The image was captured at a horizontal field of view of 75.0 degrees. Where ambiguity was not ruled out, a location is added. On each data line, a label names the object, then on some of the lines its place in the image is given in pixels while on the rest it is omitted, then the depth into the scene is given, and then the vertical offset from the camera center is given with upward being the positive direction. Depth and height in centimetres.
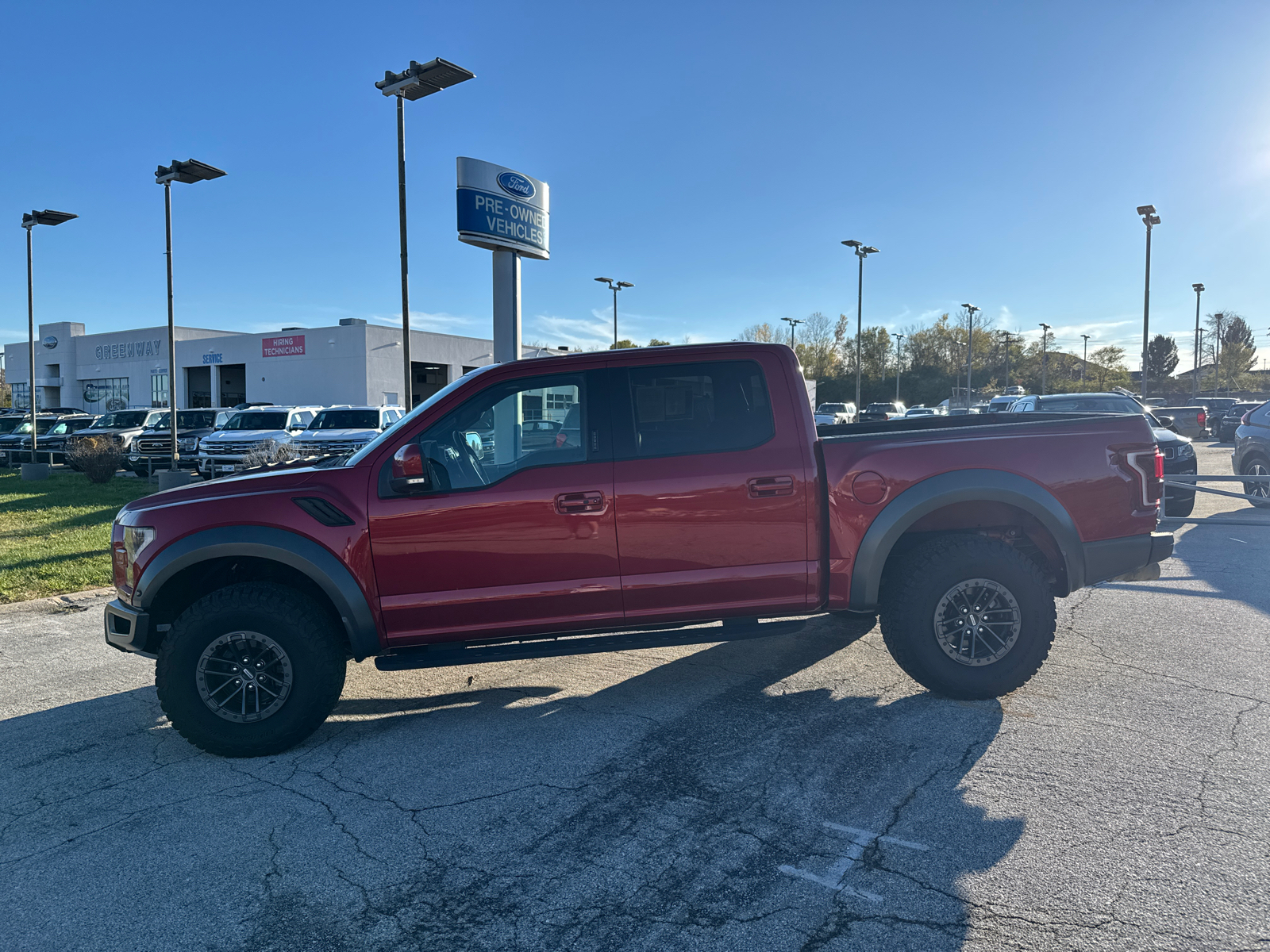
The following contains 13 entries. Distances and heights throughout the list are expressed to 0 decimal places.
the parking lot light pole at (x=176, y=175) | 1603 +506
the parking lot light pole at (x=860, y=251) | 3988 +881
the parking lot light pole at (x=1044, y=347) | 8219 +911
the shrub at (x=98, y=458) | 1833 -62
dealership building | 4572 +410
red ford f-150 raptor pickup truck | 409 -54
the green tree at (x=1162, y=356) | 9631 +909
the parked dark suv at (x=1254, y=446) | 1192 -19
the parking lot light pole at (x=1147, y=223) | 3244 +831
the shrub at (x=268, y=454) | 1688 -48
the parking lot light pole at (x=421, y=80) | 1255 +543
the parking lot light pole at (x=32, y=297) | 1984 +369
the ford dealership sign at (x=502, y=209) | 1480 +411
